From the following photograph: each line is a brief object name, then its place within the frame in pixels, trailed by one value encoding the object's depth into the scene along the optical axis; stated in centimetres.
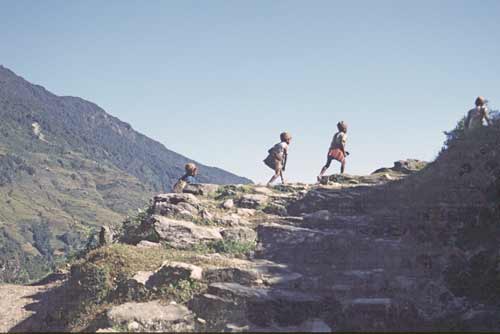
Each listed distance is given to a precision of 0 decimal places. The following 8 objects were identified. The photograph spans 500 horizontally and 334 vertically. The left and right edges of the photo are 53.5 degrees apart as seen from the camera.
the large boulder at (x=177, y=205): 1606
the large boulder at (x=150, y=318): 959
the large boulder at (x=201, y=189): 1912
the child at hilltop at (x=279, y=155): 2042
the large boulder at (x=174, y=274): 1148
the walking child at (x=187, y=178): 1912
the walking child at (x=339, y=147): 2073
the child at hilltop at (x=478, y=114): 1941
